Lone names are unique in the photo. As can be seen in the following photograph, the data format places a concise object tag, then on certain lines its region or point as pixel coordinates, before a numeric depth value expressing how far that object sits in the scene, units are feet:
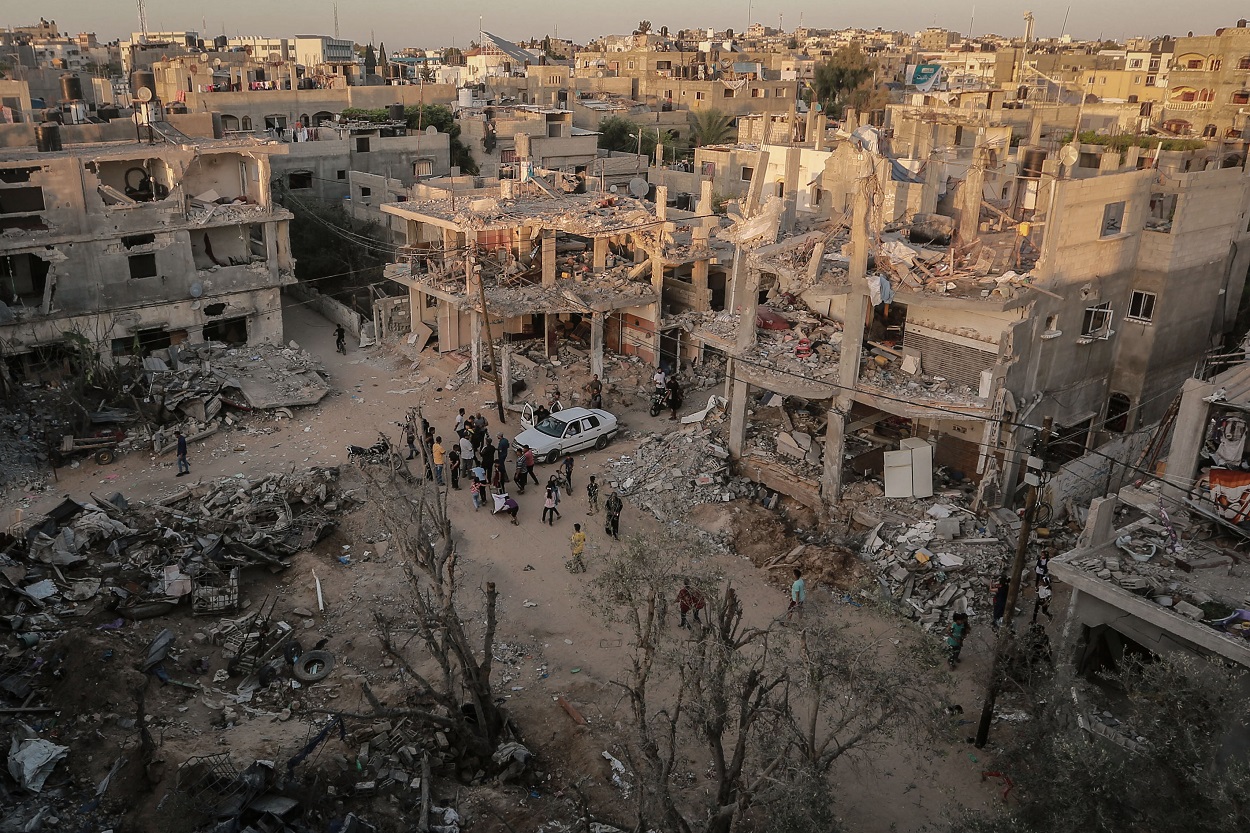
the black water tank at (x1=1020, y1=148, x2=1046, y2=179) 91.36
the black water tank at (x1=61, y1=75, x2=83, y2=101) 136.15
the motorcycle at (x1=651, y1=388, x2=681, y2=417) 92.32
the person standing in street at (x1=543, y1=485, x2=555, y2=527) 71.26
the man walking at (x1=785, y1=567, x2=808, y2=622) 59.98
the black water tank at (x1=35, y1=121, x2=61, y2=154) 98.84
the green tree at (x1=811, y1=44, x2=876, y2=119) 226.99
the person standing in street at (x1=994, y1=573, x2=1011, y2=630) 58.03
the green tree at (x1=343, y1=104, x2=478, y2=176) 162.61
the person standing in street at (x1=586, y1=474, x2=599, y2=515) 73.77
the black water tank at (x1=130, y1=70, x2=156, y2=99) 115.18
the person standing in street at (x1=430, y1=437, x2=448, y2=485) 77.00
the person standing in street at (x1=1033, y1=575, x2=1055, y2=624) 58.18
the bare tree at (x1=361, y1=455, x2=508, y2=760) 45.32
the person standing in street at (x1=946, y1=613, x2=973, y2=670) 55.26
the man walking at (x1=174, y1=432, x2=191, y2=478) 79.05
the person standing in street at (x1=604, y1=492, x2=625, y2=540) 69.51
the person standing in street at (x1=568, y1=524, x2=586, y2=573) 65.98
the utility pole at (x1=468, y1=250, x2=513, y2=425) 90.43
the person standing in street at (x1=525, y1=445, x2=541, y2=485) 76.74
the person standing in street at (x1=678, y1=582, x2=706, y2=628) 57.10
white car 82.02
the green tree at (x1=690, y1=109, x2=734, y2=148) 193.47
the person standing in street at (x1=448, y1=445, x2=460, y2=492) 76.80
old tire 55.26
